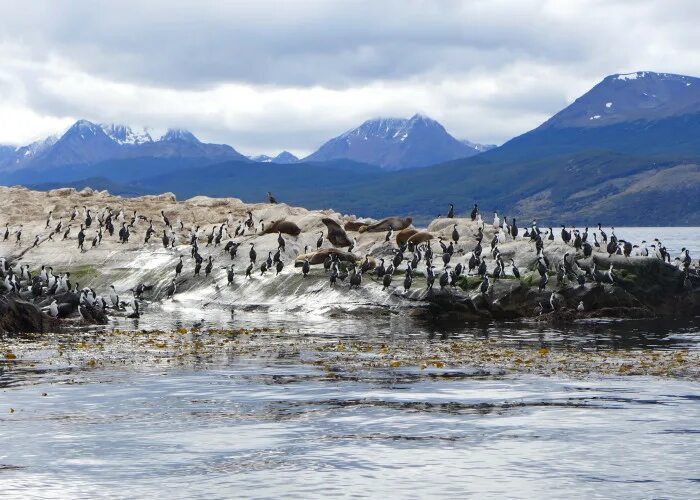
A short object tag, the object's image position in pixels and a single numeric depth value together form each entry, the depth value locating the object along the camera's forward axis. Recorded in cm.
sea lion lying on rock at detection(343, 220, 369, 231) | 7025
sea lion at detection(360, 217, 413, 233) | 6731
